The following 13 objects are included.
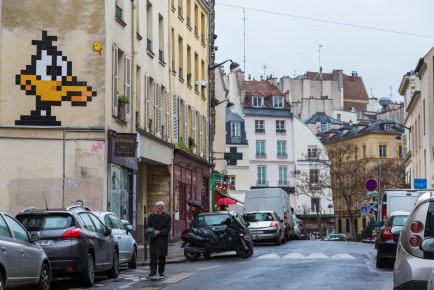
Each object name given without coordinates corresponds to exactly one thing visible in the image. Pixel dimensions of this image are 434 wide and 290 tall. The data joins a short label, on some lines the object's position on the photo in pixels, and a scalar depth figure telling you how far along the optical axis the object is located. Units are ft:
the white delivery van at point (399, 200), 97.60
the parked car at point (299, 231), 195.83
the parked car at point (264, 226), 137.18
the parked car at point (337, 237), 260.58
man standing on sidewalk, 68.49
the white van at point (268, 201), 157.58
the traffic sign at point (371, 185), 136.31
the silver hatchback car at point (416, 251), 33.37
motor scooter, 93.35
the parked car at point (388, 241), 75.51
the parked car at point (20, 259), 46.88
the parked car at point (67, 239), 59.31
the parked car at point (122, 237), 75.61
